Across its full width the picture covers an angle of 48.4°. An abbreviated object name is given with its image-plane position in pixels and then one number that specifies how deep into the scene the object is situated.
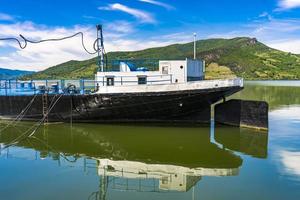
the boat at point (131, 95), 18.36
